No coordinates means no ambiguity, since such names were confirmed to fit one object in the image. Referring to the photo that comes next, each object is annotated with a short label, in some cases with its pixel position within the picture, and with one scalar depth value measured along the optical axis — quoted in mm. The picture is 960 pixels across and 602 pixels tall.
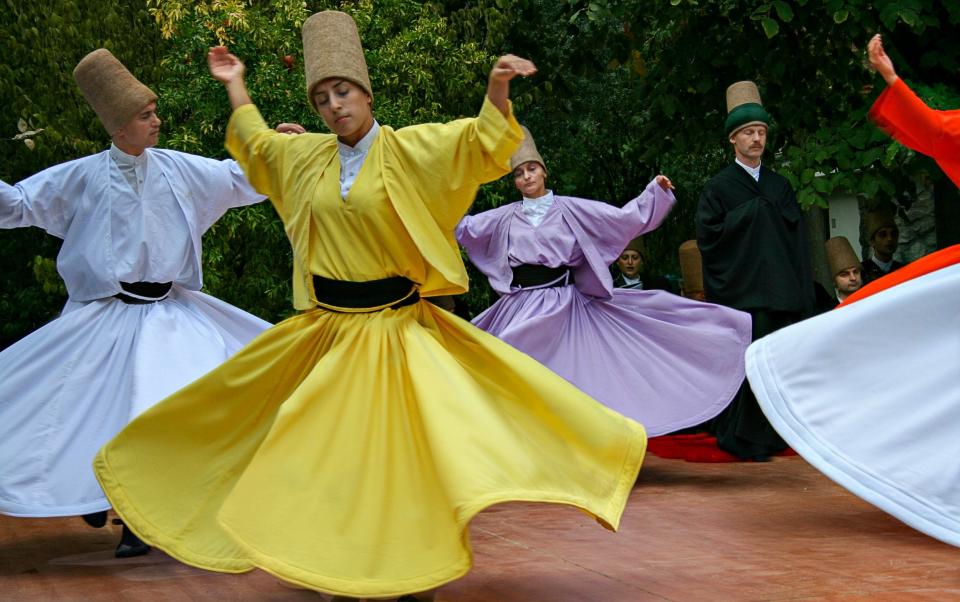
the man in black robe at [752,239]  8445
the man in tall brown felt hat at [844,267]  10273
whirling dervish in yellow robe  4270
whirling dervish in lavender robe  7922
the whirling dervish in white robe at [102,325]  5816
